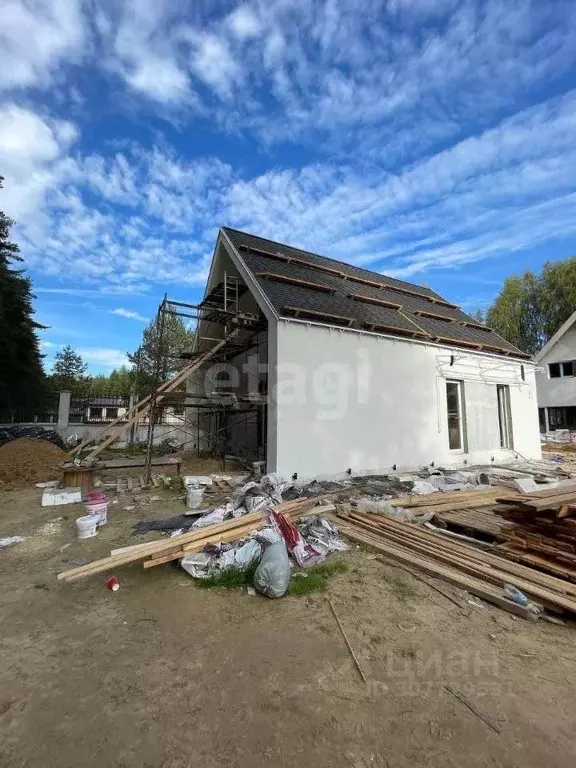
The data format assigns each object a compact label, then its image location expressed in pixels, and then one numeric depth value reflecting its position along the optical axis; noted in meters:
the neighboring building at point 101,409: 21.02
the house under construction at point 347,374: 9.38
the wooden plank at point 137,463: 10.08
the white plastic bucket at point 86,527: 5.79
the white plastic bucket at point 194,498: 7.33
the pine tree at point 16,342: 18.61
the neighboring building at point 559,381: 23.08
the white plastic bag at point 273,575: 3.88
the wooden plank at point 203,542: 4.45
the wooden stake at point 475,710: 2.24
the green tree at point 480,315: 33.94
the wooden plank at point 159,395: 9.67
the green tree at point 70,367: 49.41
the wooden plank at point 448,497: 7.18
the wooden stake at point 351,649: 2.70
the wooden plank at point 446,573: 3.69
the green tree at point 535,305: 28.69
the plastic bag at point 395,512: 6.45
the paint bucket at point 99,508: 6.26
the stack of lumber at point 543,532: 4.25
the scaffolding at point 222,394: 10.26
